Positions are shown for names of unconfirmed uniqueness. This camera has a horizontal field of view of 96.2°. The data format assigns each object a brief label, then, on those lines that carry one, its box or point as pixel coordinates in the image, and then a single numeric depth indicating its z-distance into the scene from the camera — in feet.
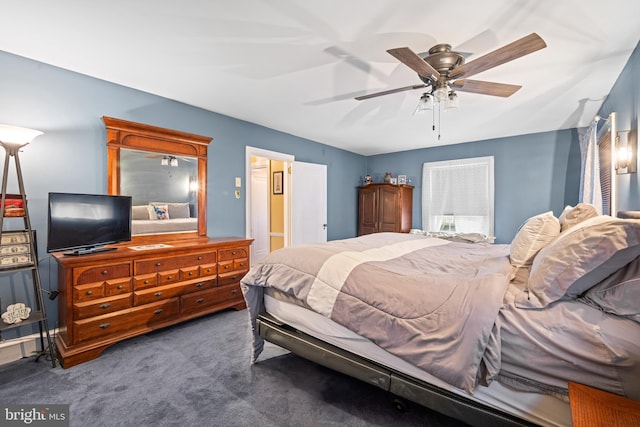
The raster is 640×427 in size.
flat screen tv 7.41
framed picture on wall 18.57
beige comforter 4.12
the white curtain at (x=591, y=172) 10.25
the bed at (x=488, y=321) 3.65
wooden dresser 7.31
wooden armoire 17.99
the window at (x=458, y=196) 16.53
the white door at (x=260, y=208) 19.24
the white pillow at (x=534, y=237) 6.05
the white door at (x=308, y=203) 15.66
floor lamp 6.70
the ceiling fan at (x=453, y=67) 5.65
